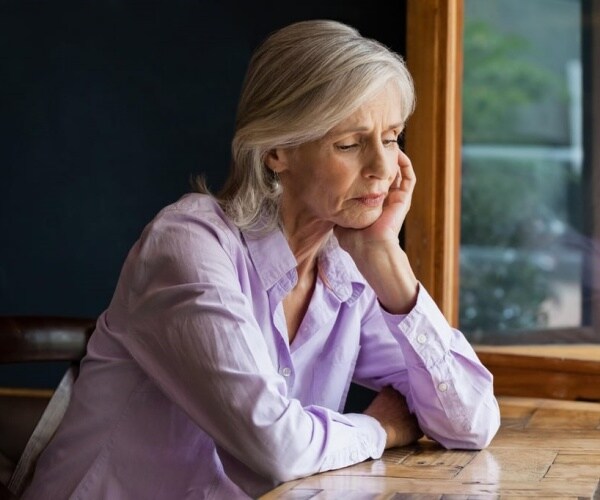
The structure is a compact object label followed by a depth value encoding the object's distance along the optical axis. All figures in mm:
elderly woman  2060
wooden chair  2289
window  2616
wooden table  1944
